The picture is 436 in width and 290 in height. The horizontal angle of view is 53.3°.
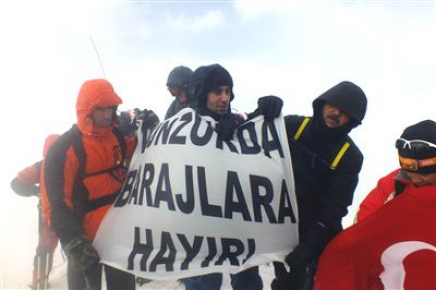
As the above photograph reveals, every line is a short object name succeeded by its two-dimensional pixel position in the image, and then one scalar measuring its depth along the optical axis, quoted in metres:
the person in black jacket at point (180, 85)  4.84
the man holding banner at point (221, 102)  3.16
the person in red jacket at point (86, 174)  3.06
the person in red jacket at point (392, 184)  2.88
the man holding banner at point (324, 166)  2.91
